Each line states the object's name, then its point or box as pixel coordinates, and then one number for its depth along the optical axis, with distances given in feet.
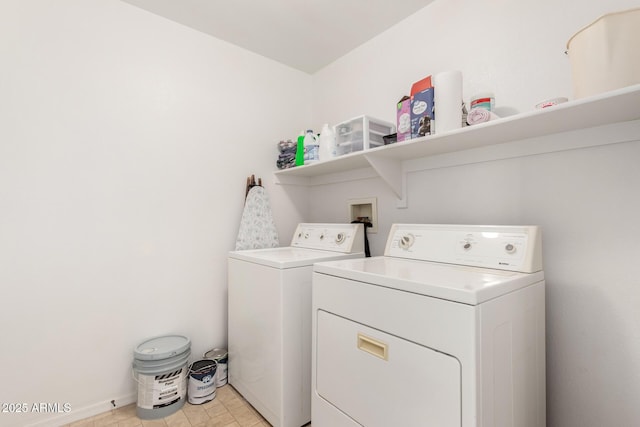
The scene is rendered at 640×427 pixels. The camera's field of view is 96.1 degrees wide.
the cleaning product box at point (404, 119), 4.87
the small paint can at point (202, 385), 5.69
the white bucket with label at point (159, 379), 5.27
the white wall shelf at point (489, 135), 3.11
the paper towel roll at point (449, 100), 4.31
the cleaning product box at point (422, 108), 4.58
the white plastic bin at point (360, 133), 5.68
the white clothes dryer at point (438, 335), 2.72
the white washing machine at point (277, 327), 4.83
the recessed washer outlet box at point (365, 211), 6.61
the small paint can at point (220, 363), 6.30
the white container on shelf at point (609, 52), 2.88
